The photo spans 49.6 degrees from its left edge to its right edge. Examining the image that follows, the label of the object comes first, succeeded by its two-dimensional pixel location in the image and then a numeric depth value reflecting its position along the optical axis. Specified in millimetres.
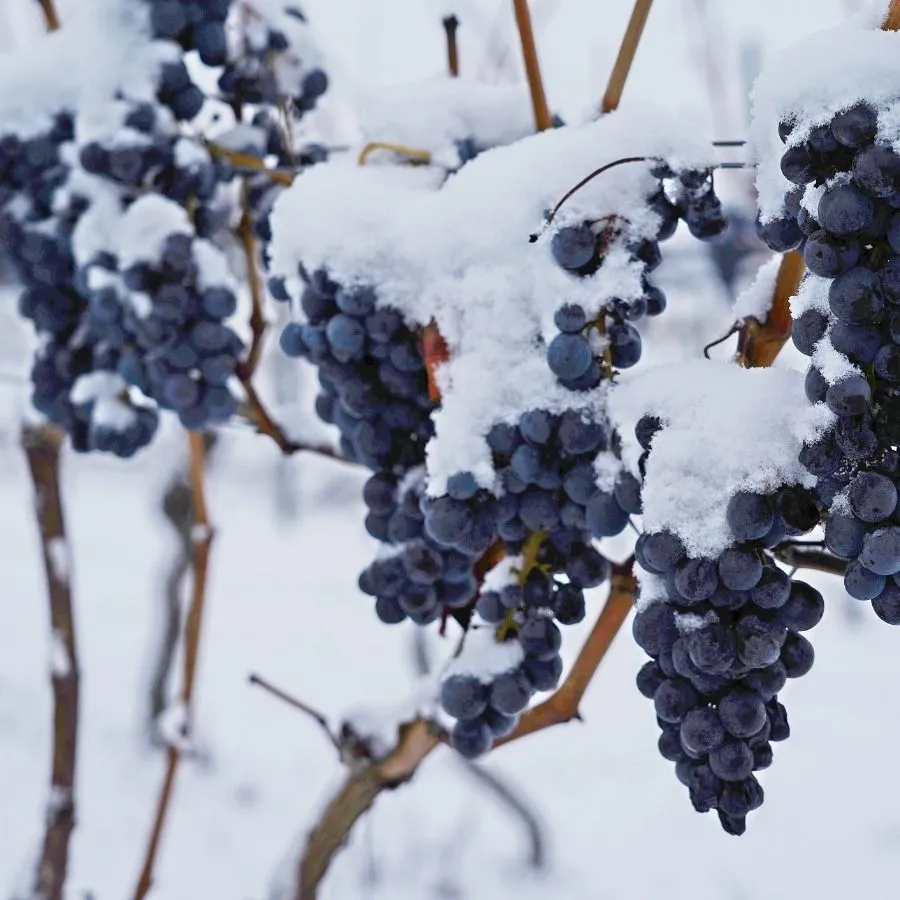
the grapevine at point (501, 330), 370
